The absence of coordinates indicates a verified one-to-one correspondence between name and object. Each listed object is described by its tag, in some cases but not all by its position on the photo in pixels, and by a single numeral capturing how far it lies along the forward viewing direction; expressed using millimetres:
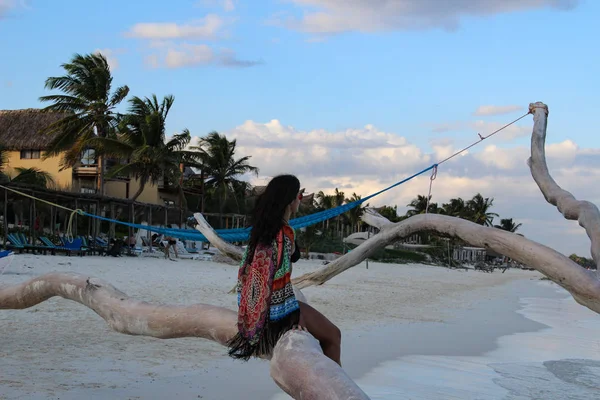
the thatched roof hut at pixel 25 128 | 27000
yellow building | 26891
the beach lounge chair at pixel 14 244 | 15578
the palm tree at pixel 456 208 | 62938
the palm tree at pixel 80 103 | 23656
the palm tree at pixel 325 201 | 41488
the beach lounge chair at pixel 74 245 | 16750
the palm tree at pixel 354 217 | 44006
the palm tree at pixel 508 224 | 73062
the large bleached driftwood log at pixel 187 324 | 2168
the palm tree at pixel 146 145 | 23703
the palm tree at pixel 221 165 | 31062
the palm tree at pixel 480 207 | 65844
